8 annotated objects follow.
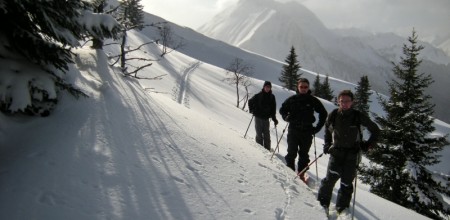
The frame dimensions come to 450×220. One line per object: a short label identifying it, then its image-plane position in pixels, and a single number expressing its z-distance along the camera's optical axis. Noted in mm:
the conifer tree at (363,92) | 54562
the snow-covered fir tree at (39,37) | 4141
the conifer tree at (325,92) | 60844
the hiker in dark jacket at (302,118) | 7996
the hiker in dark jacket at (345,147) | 6160
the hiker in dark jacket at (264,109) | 10609
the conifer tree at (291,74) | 57656
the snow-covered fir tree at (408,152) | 15506
